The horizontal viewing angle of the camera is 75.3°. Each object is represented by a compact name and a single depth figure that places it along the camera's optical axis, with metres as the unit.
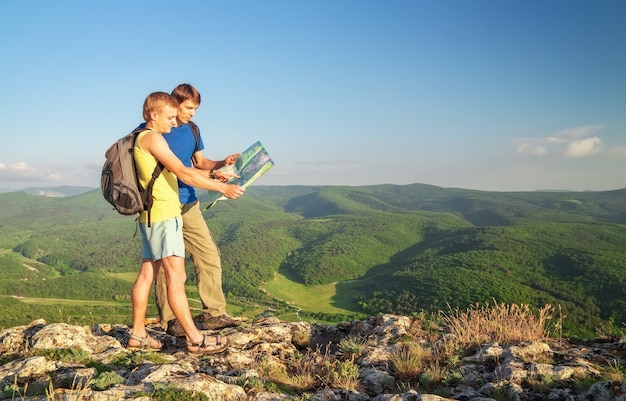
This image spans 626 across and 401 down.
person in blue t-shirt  5.05
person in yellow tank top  4.15
